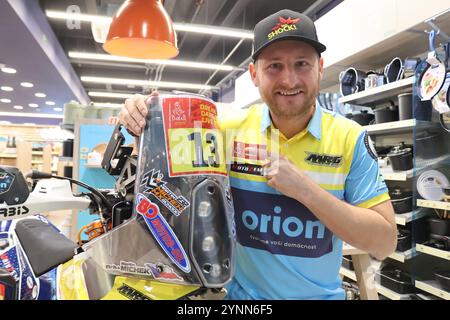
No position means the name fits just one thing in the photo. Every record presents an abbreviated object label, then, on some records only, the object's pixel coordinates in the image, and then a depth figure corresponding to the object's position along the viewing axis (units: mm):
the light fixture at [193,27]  5148
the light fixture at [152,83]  9570
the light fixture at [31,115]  15047
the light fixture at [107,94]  13367
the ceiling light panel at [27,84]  9312
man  1090
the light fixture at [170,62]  7438
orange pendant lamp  2928
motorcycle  748
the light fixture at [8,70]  7798
